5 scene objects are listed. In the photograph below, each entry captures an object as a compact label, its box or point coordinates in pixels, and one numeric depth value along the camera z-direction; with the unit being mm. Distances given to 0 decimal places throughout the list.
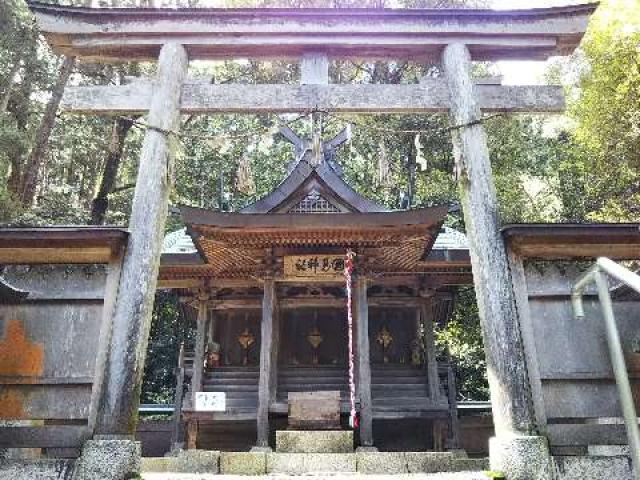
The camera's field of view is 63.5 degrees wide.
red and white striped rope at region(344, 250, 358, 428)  8547
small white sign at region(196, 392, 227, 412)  10195
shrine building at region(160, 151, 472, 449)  9219
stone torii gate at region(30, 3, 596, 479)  6582
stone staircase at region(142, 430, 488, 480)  8328
